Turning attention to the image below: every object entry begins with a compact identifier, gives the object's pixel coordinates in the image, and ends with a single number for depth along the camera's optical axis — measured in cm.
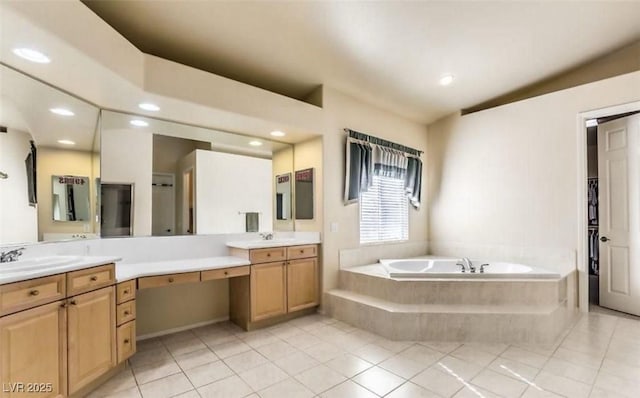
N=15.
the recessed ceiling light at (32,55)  183
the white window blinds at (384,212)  429
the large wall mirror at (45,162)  209
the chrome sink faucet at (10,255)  196
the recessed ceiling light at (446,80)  366
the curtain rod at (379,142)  398
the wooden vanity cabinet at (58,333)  159
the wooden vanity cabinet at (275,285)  320
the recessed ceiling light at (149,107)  272
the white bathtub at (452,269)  307
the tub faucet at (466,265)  380
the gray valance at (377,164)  396
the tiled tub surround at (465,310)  284
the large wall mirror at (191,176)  292
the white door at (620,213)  358
